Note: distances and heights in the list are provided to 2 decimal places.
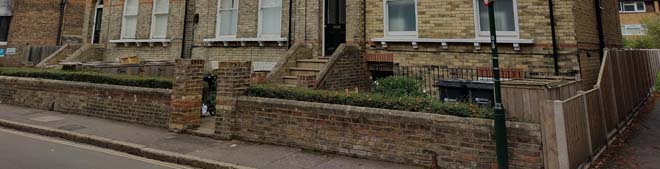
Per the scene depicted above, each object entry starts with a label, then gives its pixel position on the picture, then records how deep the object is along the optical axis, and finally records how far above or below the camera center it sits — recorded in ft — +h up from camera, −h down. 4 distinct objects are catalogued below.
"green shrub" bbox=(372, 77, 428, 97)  29.94 +1.67
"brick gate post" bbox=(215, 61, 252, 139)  26.22 +0.96
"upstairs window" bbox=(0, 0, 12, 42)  73.26 +17.35
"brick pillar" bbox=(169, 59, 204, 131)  27.99 +0.84
